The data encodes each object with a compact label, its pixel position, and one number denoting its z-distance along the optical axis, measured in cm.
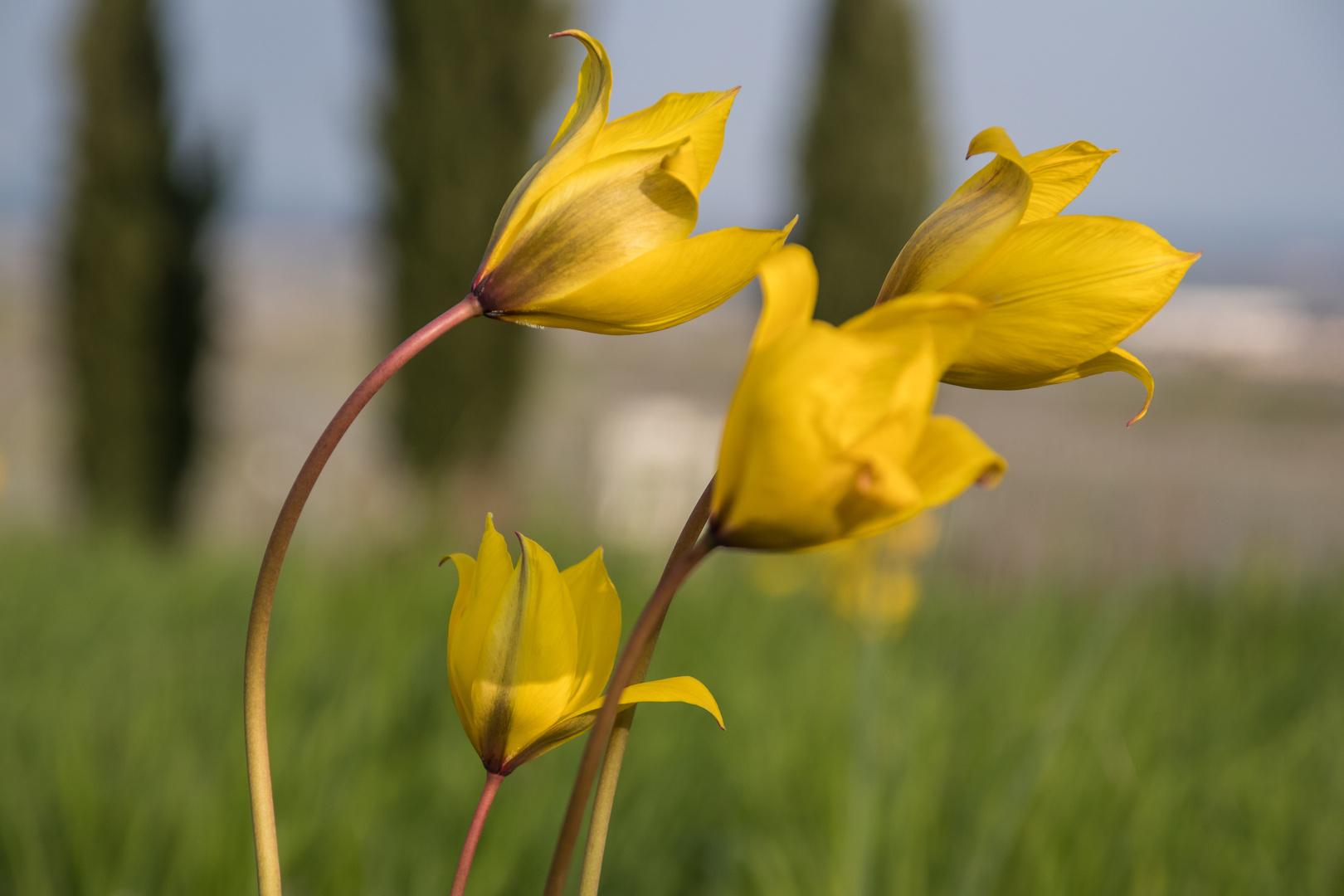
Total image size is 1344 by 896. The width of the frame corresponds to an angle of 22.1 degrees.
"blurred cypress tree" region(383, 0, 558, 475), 594
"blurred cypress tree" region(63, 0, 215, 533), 675
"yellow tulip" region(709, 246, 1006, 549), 49
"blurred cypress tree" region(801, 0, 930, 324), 794
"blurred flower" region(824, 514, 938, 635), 234
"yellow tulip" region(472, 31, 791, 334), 52
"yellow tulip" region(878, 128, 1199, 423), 52
